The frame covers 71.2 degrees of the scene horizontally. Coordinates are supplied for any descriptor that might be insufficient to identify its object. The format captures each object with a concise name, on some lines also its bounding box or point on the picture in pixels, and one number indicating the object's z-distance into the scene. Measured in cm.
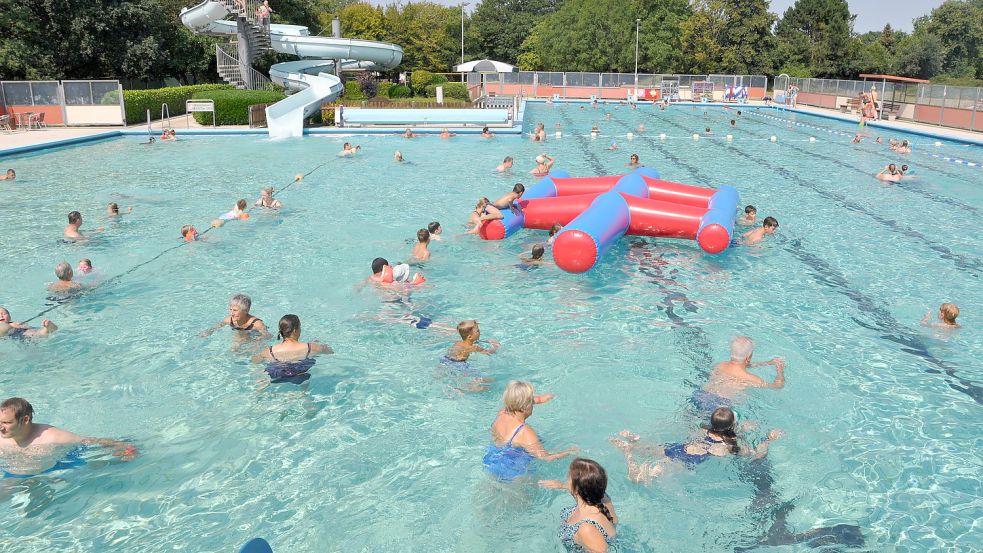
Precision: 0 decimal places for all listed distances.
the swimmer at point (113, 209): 1083
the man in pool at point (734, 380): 542
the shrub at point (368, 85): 3653
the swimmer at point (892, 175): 1404
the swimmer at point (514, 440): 432
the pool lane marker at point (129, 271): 731
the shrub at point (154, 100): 2306
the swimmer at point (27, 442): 413
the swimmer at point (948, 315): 667
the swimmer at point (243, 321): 609
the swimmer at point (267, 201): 1154
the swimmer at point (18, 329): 630
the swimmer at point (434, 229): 943
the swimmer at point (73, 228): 962
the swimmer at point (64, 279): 751
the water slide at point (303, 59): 2144
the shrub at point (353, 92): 3306
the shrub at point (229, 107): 2245
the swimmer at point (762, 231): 961
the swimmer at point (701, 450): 443
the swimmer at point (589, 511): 344
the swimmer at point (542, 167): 1452
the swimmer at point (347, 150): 1748
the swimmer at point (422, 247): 877
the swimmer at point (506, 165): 1473
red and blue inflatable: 795
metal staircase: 2692
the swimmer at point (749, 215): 1033
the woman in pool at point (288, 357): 561
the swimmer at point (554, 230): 900
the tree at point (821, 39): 4916
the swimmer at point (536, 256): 839
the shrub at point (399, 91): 3641
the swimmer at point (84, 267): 789
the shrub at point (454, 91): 3525
